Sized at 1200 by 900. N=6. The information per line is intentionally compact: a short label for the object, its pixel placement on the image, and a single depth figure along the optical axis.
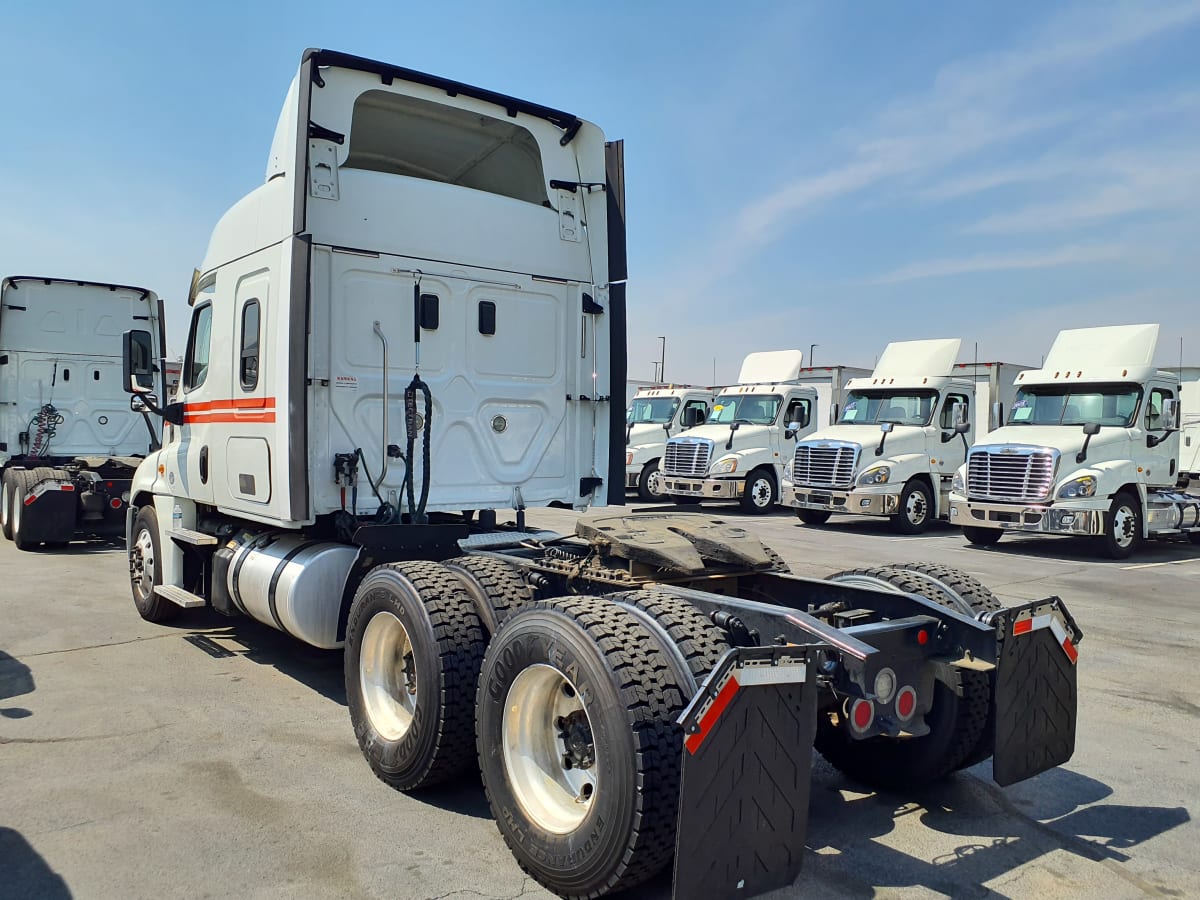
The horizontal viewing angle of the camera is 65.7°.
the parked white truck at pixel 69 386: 13.19
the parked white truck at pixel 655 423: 21.94
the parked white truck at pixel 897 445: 16.56
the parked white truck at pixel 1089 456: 13.55
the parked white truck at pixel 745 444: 19.61
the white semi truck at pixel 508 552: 3.07
